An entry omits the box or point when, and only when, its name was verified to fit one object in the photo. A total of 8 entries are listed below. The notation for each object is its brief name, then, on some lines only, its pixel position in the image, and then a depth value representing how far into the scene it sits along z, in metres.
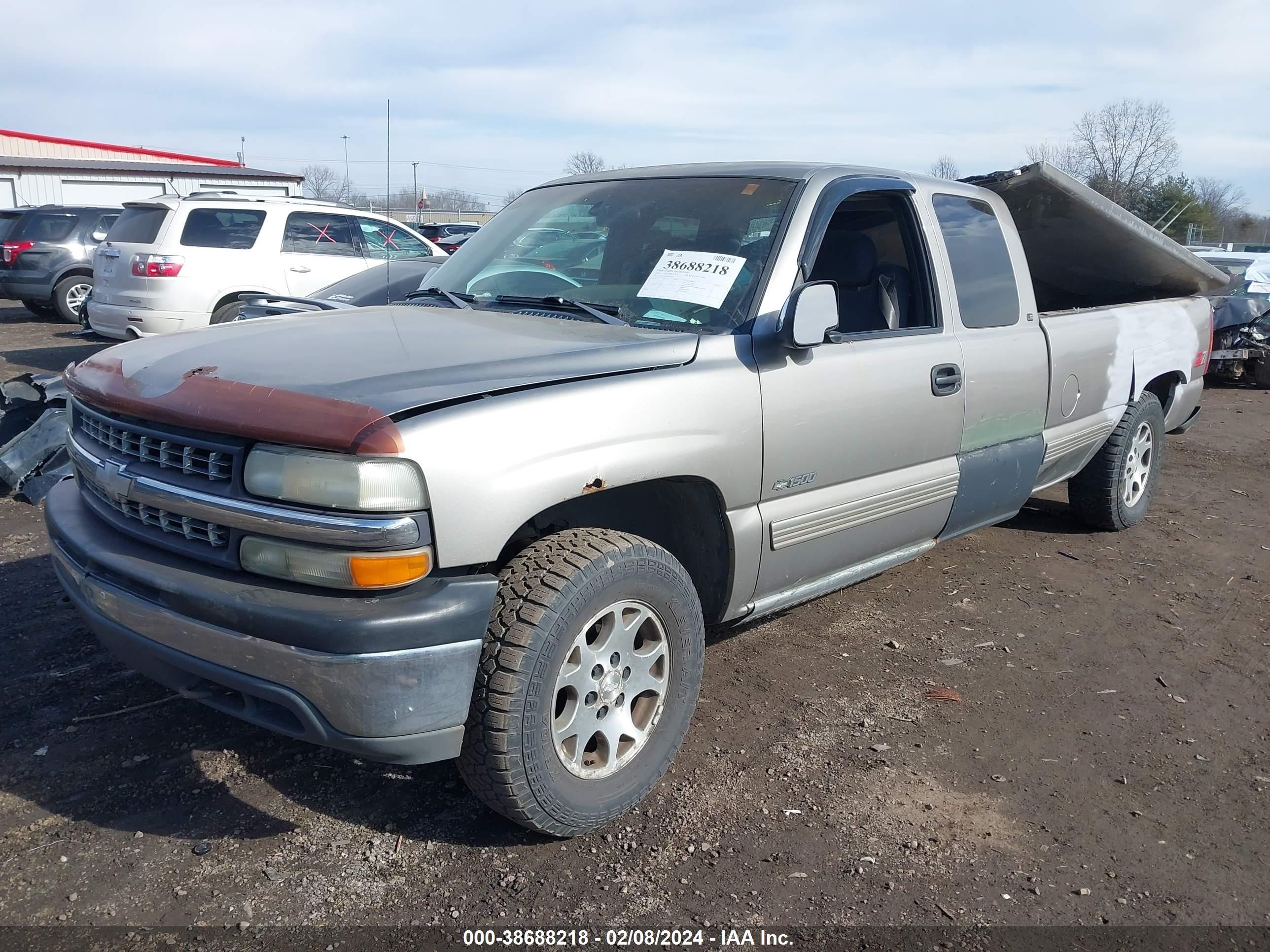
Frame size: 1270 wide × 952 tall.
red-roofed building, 32.53
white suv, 10.06
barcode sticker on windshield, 3.45
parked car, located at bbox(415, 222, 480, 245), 26.30
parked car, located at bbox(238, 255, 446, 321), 7.04
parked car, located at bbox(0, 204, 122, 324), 16.06
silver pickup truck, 2.41
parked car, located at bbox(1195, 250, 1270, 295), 13.27
